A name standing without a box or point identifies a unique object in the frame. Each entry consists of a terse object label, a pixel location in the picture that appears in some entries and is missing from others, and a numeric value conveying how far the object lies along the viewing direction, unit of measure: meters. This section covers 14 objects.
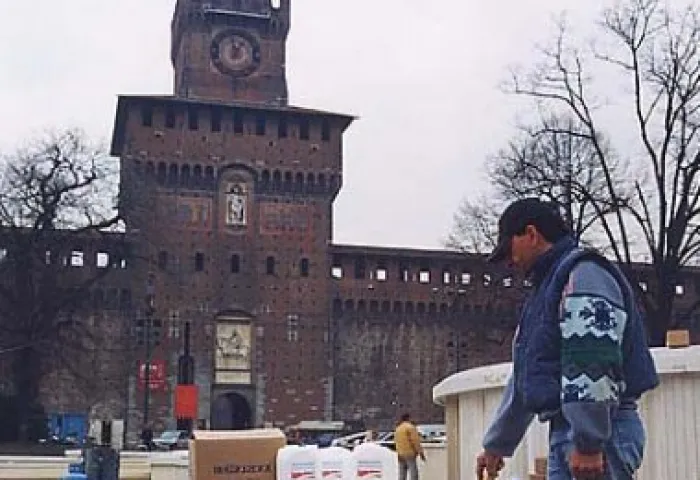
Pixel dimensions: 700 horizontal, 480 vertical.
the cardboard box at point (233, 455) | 9.04
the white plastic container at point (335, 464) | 10.53
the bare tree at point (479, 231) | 33.09
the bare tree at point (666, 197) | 26.28
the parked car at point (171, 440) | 36.75
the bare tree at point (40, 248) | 36.53
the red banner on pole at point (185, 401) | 39.23
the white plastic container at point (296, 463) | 9.59
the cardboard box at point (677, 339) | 8.47
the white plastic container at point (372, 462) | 11.11
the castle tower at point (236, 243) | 49.81
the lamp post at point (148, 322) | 47.01
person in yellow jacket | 14.77
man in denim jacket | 3.24
